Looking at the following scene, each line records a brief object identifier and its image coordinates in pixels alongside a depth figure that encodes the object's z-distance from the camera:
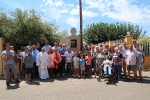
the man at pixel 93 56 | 7.06
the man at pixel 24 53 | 6.41
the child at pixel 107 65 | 6.12
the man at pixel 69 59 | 7.00
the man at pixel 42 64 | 6.53
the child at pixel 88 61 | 6.84
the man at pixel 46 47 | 7.21
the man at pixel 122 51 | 6.49
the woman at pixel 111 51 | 6.61
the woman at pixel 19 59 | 6.91
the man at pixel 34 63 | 6.65
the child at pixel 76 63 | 6.88
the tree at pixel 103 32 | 21.04
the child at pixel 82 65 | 6.79
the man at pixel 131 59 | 6.20
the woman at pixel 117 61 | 6.24
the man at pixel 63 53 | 6.97
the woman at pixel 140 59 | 6.25
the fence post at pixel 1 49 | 7.19
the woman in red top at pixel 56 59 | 6.75
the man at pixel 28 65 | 6.14
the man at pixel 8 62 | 5.69
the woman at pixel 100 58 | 6.55
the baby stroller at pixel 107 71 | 6.13
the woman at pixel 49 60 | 6.73
